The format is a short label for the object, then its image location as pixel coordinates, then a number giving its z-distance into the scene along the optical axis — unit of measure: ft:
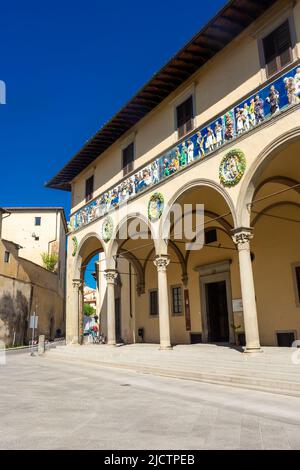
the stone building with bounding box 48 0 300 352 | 34.19
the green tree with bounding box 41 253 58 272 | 136.05
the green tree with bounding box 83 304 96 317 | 255.50
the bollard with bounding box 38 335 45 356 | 64.97
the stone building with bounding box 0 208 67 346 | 92.73
